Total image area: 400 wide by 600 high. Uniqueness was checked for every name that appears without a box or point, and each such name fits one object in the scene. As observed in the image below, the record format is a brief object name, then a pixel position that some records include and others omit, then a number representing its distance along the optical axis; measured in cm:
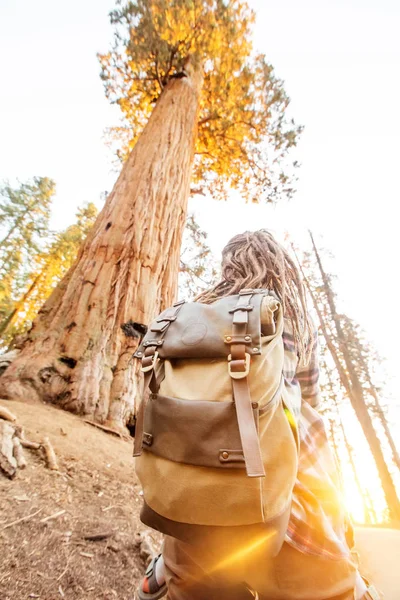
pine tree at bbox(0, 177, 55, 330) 1691
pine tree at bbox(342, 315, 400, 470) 1444
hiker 80
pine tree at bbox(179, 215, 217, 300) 912
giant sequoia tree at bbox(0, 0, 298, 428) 302
